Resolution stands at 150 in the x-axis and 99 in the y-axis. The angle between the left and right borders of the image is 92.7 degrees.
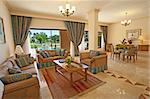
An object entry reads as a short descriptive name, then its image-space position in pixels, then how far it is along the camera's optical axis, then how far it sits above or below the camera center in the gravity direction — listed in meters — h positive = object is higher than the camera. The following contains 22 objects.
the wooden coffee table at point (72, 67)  2.22 -0.74
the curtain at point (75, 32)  5.25 +0.97
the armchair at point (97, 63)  2.88 -0.77
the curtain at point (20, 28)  4.01 +1.00
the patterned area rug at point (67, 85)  1.89 -1.26
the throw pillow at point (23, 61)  2.53 -0.58
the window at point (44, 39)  4.74 +0.41
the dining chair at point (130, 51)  4.18 -0.45
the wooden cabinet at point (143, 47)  5.33 -0.25
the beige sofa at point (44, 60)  3.54 -0.78
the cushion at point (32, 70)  2.17 -0.78
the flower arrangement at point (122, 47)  4.53 -0.19
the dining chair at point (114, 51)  4.65 -0.49
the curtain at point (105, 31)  7.21 +1.35
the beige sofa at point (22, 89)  1.28 -0.83
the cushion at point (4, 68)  1.47 -0.53
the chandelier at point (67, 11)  2.65 +1.27
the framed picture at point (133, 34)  5.82 +0.86
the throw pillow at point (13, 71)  1.64 -0.59
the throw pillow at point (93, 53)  3.21 -0.40
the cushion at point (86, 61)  2.94 -0.73
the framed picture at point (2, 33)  2.35 +0.43
